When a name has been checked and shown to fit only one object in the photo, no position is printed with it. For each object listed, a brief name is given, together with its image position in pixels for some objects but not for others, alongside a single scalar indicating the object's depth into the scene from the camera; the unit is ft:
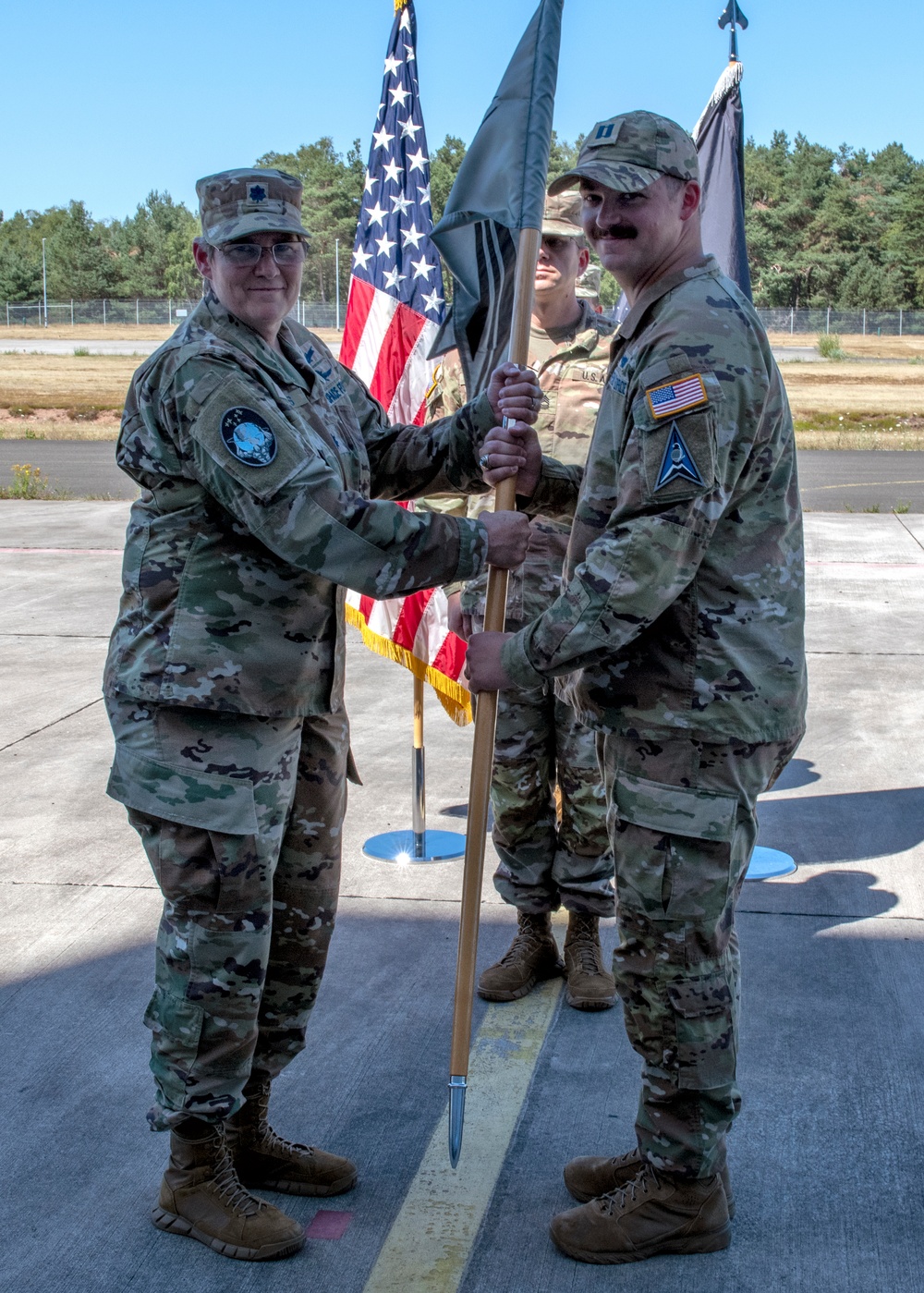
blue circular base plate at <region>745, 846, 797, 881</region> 15.39
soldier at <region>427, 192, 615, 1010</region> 13.10
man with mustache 8.20
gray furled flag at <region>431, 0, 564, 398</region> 9.69
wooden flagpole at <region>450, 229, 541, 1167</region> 9.03
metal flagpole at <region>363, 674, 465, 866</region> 16.19
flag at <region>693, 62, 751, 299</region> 16.01
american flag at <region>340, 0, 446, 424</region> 16.11
